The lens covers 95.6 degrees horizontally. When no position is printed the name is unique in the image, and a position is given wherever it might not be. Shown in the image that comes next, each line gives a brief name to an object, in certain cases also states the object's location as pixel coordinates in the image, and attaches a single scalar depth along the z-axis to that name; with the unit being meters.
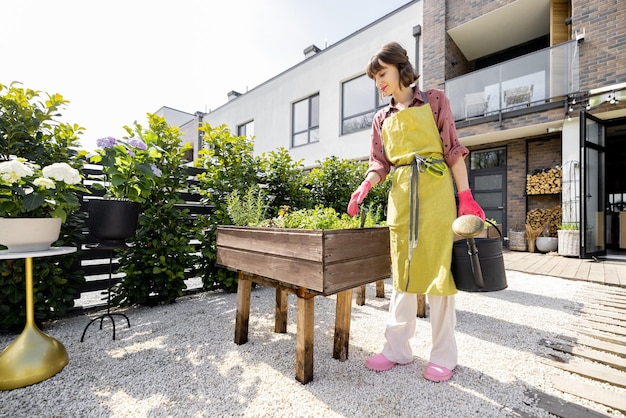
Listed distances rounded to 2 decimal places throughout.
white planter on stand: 1.43
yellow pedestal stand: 1.42
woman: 1.44
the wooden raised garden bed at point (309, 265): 1.34
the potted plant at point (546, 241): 5.96
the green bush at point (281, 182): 3.46
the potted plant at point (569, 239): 5.27
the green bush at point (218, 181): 3.02
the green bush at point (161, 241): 2.58
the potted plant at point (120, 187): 1.89
